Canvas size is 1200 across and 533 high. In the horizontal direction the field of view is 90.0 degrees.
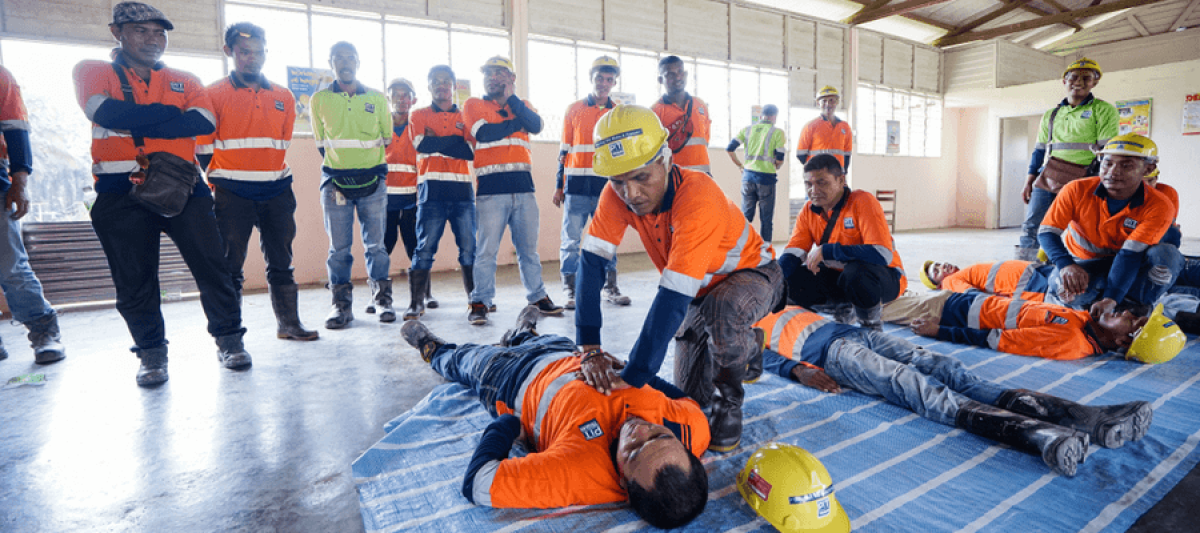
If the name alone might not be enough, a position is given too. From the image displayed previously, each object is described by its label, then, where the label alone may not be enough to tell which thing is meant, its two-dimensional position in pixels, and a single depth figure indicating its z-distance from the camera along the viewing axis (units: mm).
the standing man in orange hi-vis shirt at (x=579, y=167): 4465
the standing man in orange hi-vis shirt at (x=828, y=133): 6762
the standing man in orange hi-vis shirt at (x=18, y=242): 3223
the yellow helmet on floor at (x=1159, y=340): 2869
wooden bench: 4940
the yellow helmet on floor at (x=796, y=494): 1516
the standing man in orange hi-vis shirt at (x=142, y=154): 2725
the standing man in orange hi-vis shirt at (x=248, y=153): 3404
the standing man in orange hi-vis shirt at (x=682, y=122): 4605
